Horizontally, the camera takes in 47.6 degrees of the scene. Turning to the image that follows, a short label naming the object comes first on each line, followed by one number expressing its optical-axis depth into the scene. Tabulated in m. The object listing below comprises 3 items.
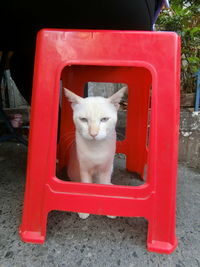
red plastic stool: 0.62
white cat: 0.67
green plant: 1.45
